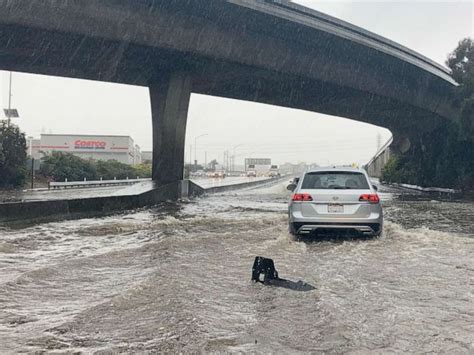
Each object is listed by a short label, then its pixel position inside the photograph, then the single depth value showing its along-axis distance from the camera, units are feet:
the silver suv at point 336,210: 31.32
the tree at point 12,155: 116.47
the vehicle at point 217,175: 316.25
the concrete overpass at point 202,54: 68.23
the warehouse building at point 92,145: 311.06
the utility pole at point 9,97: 171.72
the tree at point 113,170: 198.70
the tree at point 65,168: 162.52
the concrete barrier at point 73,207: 42.35
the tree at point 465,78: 102.17
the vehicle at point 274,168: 458.42
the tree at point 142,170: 244.83
